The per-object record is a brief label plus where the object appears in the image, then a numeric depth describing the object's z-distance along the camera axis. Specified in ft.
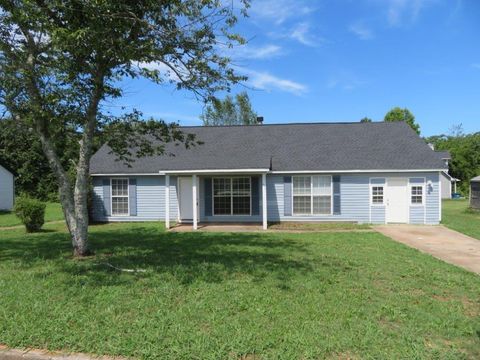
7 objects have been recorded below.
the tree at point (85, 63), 23.29
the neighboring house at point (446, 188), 136.38
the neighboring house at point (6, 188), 88.89
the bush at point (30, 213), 49.34
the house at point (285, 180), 57.67
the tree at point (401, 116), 142.29
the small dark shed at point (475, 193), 83.82
